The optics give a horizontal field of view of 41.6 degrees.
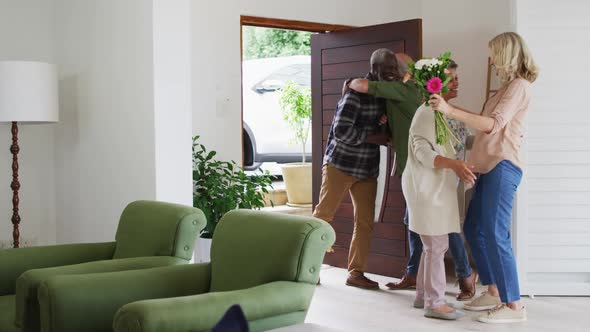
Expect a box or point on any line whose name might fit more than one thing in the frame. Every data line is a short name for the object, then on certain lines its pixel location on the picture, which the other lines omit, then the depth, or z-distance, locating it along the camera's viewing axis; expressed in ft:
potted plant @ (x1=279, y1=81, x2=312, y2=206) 25.80
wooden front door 18.26
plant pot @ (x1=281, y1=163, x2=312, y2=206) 25.67
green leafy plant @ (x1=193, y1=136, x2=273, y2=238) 17.52
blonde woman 13.19
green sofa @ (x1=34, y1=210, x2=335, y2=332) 7.75
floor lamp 14.82
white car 29.99
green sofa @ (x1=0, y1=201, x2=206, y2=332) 9.50
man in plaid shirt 16.52
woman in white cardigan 13.41
